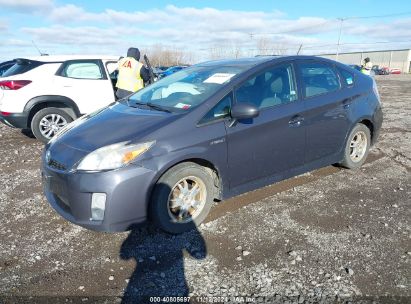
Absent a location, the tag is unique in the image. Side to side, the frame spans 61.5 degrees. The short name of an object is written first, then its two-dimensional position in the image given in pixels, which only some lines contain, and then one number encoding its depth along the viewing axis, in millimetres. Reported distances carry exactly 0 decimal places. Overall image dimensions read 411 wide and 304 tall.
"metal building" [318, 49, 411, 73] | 70500
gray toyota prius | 2994
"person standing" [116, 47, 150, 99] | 6586
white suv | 6379
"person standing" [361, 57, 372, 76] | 13039
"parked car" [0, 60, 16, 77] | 11086
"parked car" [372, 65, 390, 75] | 52875
